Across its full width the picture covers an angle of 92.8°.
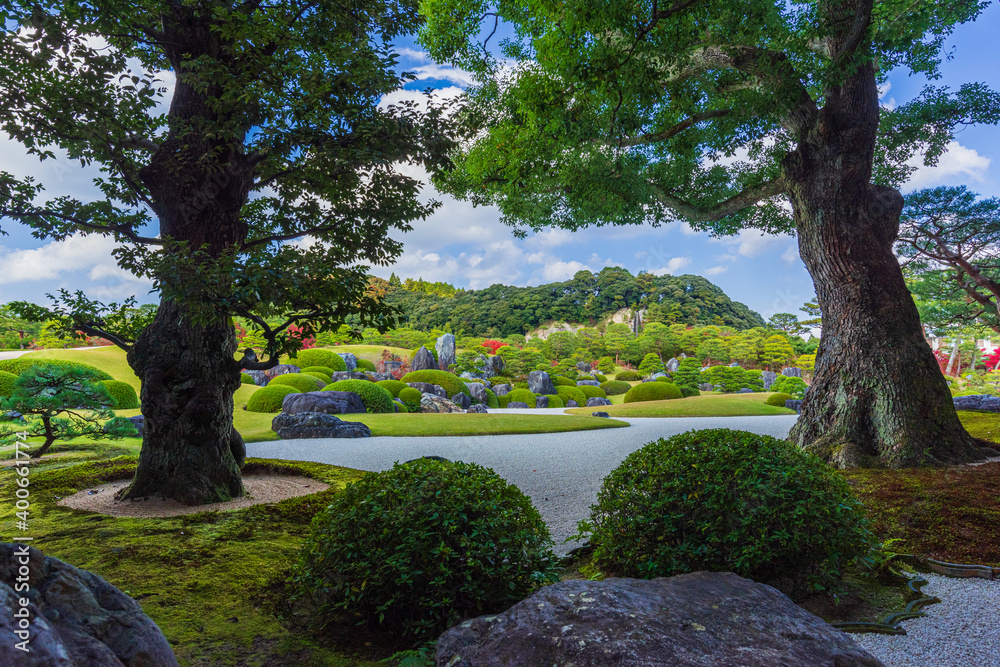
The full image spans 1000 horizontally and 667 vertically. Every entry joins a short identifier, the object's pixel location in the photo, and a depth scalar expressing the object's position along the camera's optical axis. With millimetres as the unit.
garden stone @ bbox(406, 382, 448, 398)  19456
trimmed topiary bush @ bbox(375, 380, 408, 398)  18250
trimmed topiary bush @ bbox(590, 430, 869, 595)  2502
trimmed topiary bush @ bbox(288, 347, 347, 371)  22719
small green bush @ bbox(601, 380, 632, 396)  28516
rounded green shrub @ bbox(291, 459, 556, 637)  2172
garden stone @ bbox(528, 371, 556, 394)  25156
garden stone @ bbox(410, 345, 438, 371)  26000
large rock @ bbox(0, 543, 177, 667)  1071
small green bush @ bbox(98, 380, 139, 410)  13094
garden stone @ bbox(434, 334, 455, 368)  28620
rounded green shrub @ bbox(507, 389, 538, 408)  23000
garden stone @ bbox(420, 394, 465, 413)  17219
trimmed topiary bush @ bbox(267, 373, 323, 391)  17044
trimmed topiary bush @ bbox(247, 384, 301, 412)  14664
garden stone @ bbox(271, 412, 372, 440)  10586
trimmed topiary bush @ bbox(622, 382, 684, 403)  22031
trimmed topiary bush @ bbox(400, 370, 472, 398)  20359
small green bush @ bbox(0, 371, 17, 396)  11195
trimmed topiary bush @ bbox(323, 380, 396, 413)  15336
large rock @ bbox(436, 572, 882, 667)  1482
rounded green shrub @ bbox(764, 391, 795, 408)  18906
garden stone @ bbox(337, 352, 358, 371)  24656
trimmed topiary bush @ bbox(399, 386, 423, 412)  17219
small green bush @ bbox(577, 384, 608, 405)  25781
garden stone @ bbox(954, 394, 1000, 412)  12453
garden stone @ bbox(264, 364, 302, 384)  22469
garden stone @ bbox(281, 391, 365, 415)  13459
